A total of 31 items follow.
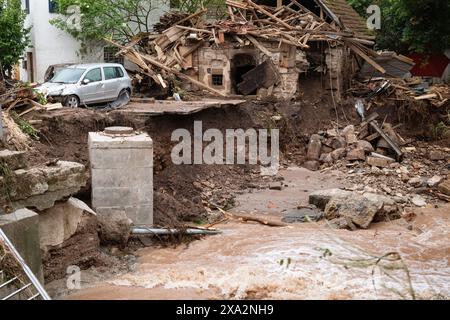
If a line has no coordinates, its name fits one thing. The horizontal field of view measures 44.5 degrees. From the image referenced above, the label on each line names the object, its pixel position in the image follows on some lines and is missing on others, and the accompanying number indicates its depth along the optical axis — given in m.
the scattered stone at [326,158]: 18.34
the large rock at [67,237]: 8.79
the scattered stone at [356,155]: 17.83
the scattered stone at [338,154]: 18.27
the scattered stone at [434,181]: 15.76
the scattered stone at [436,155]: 18.64
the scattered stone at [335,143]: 18.92
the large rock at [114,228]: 10.23
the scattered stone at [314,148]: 18.78
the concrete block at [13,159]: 8.01
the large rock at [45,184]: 8.09
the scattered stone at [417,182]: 15.99
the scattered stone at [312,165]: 18.27
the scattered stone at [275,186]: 15.91
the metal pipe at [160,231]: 10.74
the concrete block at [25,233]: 7.12
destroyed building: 20.28
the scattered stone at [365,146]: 18.20
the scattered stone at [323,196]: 13.70
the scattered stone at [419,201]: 14.45
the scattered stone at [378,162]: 17.38
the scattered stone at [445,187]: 15.01
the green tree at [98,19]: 25.59
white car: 16.34
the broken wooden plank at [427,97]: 20.42
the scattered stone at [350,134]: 18.78
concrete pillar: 10.75
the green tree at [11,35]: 23.45
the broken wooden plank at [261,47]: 20.09
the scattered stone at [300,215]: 13.13
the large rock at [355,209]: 12.52
